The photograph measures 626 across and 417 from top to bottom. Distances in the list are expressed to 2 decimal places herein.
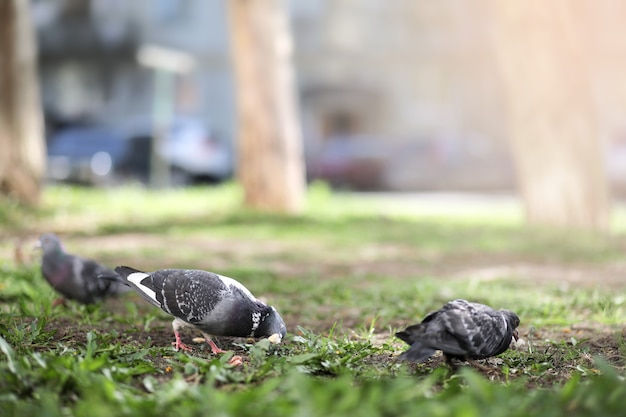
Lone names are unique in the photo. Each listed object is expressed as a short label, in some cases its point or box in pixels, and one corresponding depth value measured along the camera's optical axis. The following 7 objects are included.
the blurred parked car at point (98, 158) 20.27
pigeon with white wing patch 3.98
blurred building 32.25
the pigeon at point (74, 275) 5.20
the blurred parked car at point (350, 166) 24.23
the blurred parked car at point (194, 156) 21.12
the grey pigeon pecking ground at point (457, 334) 3.56
